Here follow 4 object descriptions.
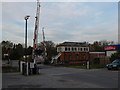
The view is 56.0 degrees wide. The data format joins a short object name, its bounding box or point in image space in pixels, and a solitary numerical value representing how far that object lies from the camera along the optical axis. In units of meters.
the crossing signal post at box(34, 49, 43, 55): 12.67
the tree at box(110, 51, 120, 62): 20.32
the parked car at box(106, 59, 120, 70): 15.64
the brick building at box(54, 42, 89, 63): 34.61
